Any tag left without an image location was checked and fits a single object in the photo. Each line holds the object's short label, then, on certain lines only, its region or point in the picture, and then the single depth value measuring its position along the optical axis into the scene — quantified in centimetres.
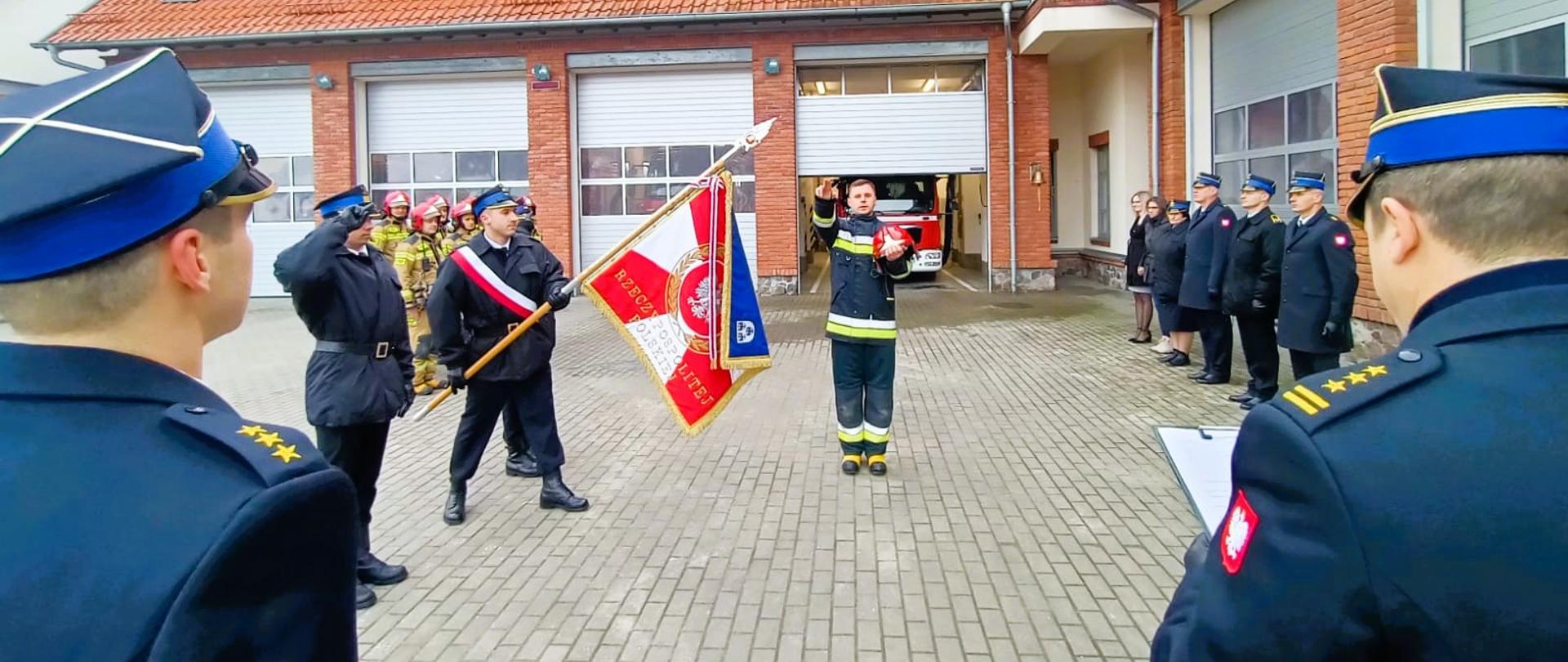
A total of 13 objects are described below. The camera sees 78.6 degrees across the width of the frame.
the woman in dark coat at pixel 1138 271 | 1136
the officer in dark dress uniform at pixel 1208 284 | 915
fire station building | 1791
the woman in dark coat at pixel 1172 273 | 1013
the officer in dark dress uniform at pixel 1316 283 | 699
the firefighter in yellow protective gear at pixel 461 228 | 1098
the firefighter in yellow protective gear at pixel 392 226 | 999
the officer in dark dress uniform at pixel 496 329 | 546
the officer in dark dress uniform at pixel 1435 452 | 104
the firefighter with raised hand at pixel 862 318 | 625
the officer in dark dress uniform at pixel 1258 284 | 814
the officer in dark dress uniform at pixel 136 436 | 104
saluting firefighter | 433
